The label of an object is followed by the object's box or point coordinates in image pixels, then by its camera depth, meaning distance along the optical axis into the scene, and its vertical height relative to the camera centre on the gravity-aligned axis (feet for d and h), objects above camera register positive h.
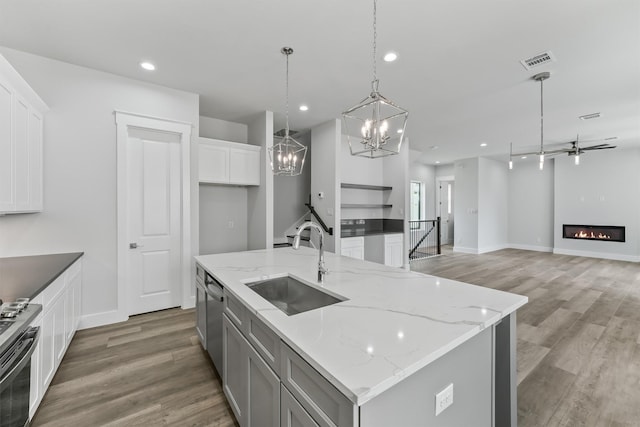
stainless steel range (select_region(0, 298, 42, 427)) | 3.76 -2.14
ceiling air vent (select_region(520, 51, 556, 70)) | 9.16 +5.29
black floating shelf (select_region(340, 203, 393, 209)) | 19.39 +0.49
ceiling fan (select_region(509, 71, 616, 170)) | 10.46 +5.18
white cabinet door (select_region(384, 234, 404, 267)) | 18.97 -2.67
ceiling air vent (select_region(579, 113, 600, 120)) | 14.99 +5.41
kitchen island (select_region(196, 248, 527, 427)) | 2.89 -1.78
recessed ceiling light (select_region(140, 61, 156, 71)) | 9.90 +5.35
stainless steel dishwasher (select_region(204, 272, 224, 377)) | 6.61 -2.74
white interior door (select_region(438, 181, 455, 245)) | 33.19 +0.29
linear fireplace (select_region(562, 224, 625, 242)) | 23.76 -1.75
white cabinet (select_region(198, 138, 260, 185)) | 13.50 +2.55
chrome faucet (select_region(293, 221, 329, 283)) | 5.74 -0.94
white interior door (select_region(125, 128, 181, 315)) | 11.24 -0.40
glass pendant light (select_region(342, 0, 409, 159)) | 5.06 +1.71
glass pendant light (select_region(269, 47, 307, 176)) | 9.11 +1.79
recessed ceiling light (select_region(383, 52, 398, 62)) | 9.27 +5.36
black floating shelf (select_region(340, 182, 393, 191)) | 19.35 +1.89
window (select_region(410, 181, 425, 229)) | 30.55 +1.28
